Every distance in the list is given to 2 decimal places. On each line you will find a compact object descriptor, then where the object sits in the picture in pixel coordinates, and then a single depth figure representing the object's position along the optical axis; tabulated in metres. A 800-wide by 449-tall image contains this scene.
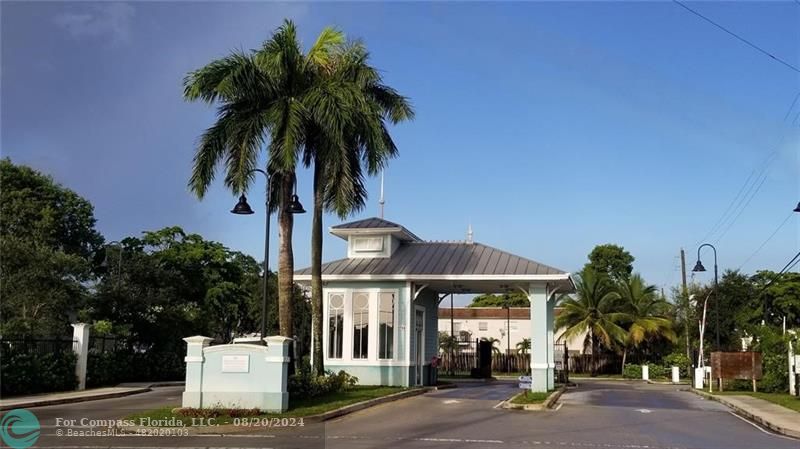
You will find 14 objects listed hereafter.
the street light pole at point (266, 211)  19.77
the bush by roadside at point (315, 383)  20.20
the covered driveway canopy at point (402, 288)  26.81
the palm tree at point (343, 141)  21.83
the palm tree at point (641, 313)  50.56
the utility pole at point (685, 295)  50.01
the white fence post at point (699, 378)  35.59
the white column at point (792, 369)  27.16
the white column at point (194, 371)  17.92
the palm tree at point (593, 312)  50.91
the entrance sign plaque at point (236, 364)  17.92
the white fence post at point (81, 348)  26.83
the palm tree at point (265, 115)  21.53
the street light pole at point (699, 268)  35.80
